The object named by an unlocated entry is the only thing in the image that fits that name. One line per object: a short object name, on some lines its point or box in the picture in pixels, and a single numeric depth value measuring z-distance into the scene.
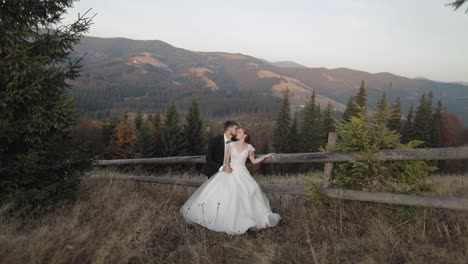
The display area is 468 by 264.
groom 7.00
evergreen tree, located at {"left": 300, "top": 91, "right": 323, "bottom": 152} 68.19
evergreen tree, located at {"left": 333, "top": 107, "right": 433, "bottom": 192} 5.06
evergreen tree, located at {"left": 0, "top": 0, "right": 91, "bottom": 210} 5.59
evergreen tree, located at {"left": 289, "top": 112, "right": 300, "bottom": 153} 69.38
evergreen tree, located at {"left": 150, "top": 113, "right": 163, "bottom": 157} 55.41
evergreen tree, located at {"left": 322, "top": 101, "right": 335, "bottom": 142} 72.06
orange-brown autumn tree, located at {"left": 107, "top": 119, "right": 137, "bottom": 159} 67.00
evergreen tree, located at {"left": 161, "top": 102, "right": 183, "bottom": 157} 54.09
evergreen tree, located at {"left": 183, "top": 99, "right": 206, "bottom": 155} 56.03
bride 5.76
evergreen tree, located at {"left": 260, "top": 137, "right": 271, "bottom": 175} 51.38
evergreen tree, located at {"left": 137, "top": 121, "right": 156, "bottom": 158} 53.88
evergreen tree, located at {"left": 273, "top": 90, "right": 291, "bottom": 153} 69.06
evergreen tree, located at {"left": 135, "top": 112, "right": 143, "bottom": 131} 71.62
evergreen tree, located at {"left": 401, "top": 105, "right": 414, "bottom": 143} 65.81
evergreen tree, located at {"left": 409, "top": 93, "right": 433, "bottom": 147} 64.12
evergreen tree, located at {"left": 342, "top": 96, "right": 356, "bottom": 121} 61.71
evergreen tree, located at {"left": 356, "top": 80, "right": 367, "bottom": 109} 57.41
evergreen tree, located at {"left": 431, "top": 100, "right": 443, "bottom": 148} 65.56
